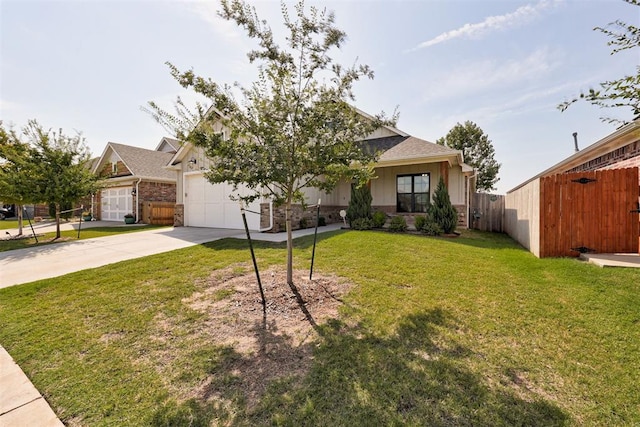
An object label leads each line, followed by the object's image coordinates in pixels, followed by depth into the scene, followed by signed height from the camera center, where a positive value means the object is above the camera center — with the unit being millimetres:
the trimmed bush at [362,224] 11039 -616
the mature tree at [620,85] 2291 +1091
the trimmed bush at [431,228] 9739 -729
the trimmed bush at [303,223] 11923 -593
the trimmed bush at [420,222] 10404 -523
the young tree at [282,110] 3662 +1443
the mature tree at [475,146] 26531 +6319
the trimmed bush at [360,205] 11352 +183
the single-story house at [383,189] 10883 +965
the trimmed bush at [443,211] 9828 -93
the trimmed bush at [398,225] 10570 -642
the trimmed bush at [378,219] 11332 -447
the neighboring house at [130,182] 17234 +1997
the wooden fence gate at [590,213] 5812 -127
